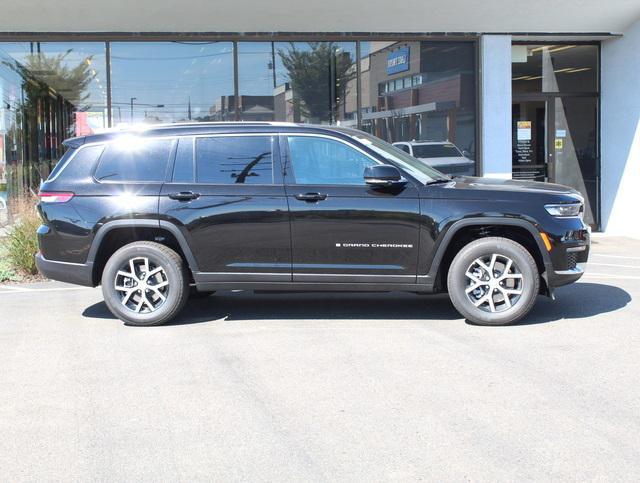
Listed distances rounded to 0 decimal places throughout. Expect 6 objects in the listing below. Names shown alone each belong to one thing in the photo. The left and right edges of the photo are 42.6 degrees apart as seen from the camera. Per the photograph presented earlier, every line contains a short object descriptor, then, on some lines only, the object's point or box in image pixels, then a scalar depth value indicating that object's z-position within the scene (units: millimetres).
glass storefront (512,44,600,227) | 15523
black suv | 7207
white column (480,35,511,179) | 14453
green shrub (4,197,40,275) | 10562
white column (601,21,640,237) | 14742
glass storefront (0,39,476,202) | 13859
